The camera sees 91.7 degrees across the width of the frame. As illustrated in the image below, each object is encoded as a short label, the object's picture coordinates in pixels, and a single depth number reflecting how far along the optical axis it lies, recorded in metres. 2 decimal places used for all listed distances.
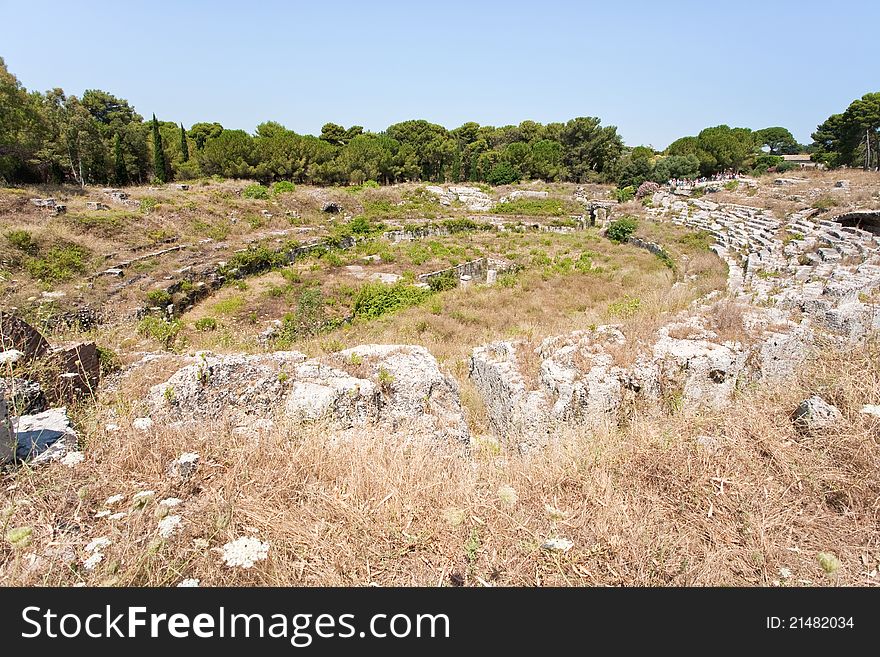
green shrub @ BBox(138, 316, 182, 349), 9.24
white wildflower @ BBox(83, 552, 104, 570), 2.26
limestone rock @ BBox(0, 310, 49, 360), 3.98
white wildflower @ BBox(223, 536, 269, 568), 2.36
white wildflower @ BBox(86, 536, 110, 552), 2.38
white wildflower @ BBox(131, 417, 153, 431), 3.50
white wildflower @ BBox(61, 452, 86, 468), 3.02
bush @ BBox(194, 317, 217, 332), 12.40
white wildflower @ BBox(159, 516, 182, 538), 2.50
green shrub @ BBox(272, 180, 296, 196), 36.67
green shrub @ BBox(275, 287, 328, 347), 11.66
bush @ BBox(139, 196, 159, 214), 24.71
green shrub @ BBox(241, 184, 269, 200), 33.19
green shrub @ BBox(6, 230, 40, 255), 15.98
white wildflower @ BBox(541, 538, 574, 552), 2.66
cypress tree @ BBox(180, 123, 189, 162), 47.59
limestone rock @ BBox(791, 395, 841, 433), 3.60
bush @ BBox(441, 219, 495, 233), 29.77
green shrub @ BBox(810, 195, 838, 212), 22.03
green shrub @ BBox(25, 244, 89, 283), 15.15
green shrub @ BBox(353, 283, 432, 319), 14.23
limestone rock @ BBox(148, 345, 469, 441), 4.47
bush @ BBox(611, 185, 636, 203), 43.66
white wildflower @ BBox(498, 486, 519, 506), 3.11
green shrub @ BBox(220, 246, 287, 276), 18.36
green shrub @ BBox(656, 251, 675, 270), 19.38
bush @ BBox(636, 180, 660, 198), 43.19
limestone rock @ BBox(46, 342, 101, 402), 4.08
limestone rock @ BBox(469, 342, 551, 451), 5.31
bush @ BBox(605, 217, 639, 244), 26.45
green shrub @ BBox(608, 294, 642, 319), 9.38
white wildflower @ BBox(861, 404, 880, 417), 3.45
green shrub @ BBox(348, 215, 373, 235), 27.19
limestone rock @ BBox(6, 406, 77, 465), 3.04
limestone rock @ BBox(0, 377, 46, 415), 3.29
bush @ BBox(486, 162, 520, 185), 55.09
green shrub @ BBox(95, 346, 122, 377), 5.00
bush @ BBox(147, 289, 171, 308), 13.87
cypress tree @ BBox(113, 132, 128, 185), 36.22
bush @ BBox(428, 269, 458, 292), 17.17
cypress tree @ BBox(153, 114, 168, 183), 39.02
